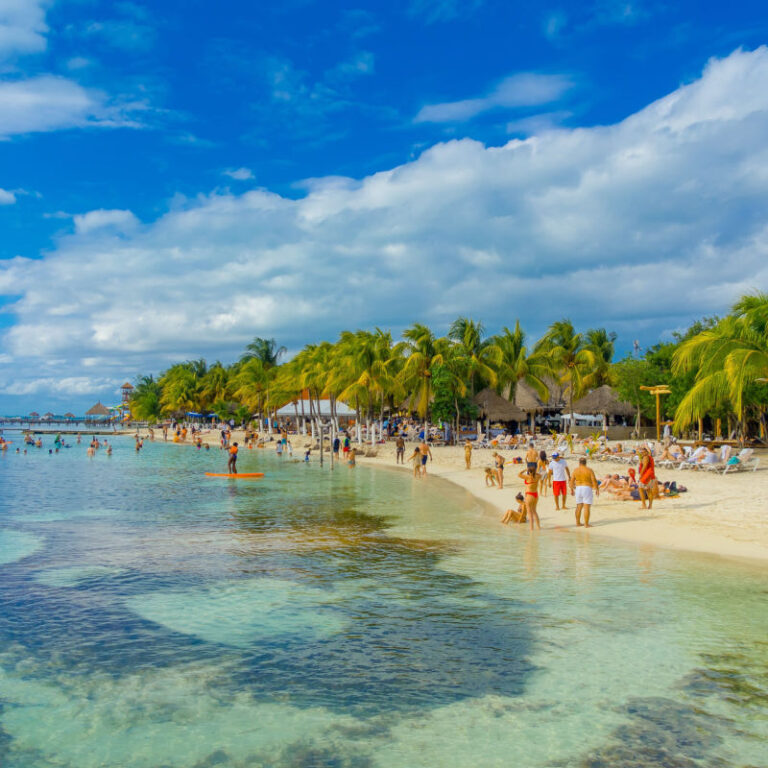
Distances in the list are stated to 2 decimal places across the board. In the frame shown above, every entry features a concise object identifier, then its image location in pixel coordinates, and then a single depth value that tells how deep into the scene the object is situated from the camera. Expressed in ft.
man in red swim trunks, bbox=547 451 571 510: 52.90
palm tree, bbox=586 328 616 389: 164.86
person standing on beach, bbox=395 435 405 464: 114.32
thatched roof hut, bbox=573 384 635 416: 148.56
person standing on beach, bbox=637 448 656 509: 52.29
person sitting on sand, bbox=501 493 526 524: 47.77
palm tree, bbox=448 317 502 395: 131.85
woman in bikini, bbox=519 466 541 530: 45.57
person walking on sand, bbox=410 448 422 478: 92.07
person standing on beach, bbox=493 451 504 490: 70.85
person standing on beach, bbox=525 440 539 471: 55.47
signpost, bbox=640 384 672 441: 106.79
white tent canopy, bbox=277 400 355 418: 184.55
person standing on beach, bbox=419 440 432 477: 91.71
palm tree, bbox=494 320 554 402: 139.13
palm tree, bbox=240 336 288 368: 205.87
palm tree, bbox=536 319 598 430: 146.69
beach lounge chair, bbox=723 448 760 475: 69.36
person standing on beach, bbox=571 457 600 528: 45.65
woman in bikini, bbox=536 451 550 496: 63.94
